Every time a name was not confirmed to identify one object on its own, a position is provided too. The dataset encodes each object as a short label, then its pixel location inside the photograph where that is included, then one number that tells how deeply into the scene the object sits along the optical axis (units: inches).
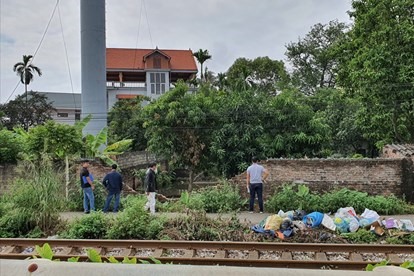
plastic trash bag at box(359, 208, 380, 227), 362.9
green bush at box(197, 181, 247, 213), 482.9
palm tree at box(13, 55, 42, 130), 1830.7
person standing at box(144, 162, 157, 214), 478.3
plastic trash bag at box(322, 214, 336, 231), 364.3
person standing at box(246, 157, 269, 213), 473.7
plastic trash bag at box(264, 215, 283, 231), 357.4
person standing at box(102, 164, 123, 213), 491.5
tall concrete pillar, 765.9
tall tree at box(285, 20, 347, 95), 1605.6
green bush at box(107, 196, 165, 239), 355.3
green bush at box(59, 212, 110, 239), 359.6
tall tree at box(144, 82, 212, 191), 779.4
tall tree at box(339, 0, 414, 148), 681.6
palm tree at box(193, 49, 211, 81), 2030.8
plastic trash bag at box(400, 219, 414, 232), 354.0
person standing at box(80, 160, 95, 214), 485.7
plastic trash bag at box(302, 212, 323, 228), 370.6
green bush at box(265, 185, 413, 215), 455.5
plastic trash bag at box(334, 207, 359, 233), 362.0
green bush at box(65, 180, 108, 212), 523.2
